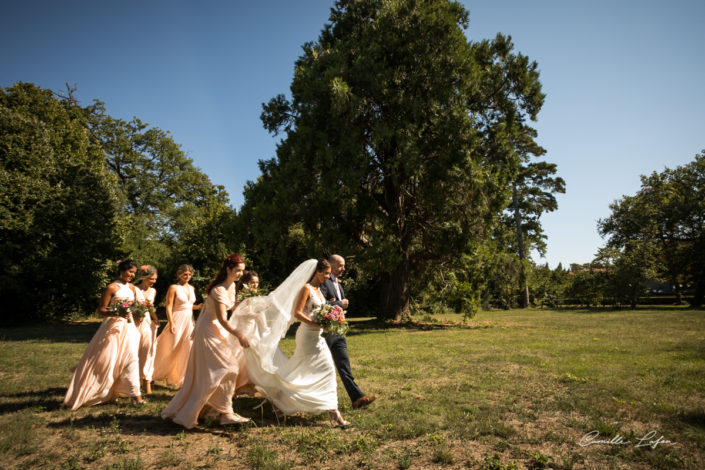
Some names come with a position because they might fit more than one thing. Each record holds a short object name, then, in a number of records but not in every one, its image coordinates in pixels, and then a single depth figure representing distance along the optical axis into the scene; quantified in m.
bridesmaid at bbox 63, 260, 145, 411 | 6.30
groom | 6.01
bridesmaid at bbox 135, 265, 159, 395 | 7.29
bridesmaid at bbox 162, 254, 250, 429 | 5.31
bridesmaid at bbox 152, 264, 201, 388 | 7.93
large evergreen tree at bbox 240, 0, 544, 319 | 17.28
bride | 5.57
